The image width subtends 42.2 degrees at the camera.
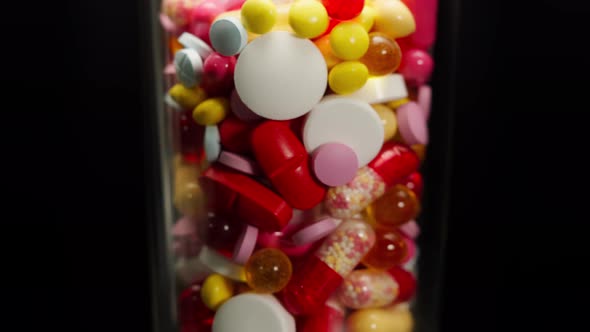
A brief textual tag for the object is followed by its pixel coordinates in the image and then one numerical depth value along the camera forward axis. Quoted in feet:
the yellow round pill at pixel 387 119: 0.50
